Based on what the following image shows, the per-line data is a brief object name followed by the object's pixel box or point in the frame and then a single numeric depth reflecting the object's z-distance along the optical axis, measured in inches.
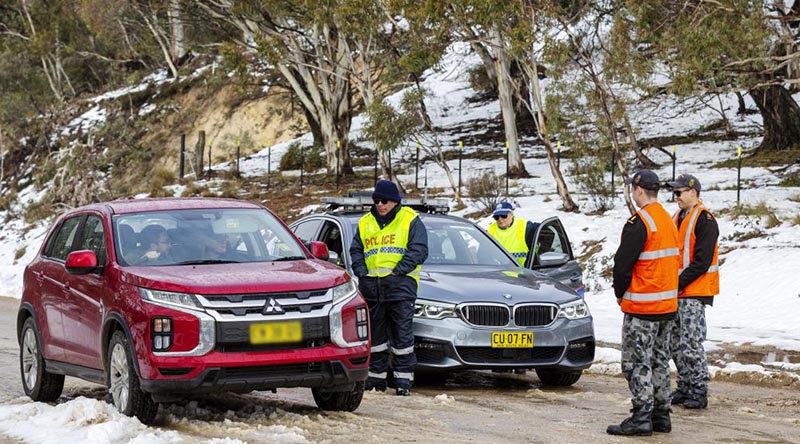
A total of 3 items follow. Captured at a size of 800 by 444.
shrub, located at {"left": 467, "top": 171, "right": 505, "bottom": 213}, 1142.3
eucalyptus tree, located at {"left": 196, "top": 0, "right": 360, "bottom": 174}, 1353.3
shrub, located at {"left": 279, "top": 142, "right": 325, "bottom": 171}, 1646.2
